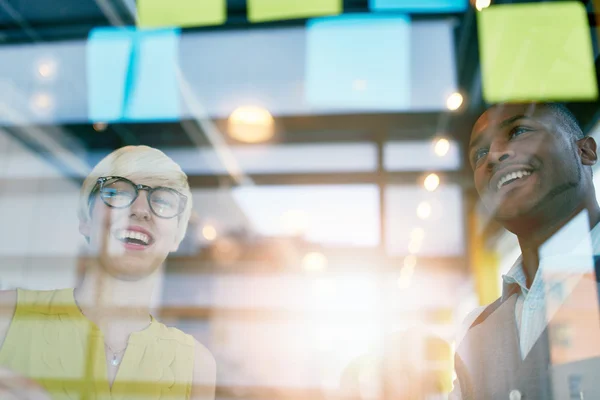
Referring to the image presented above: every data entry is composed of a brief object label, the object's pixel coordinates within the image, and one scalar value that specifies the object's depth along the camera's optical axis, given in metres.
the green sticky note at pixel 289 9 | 0.55
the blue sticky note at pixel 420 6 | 0.54
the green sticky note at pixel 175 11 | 0.55
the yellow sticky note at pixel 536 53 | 0.46
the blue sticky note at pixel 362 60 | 0.57
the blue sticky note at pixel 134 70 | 0.55
